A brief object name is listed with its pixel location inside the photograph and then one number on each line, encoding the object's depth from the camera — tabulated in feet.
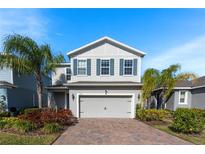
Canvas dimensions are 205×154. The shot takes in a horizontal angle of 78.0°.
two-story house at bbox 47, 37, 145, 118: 38.86
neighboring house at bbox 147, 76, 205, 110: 46.83
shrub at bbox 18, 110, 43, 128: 25.17
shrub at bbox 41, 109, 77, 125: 26.02
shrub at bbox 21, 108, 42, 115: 28.89
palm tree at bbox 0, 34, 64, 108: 30.86
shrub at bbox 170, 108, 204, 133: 22.93
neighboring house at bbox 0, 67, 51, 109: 37.27
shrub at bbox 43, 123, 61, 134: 22.40
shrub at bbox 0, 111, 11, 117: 32.99
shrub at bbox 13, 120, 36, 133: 22.65
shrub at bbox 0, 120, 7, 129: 24.81
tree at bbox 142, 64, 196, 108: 38.32
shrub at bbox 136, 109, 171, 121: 33.84
